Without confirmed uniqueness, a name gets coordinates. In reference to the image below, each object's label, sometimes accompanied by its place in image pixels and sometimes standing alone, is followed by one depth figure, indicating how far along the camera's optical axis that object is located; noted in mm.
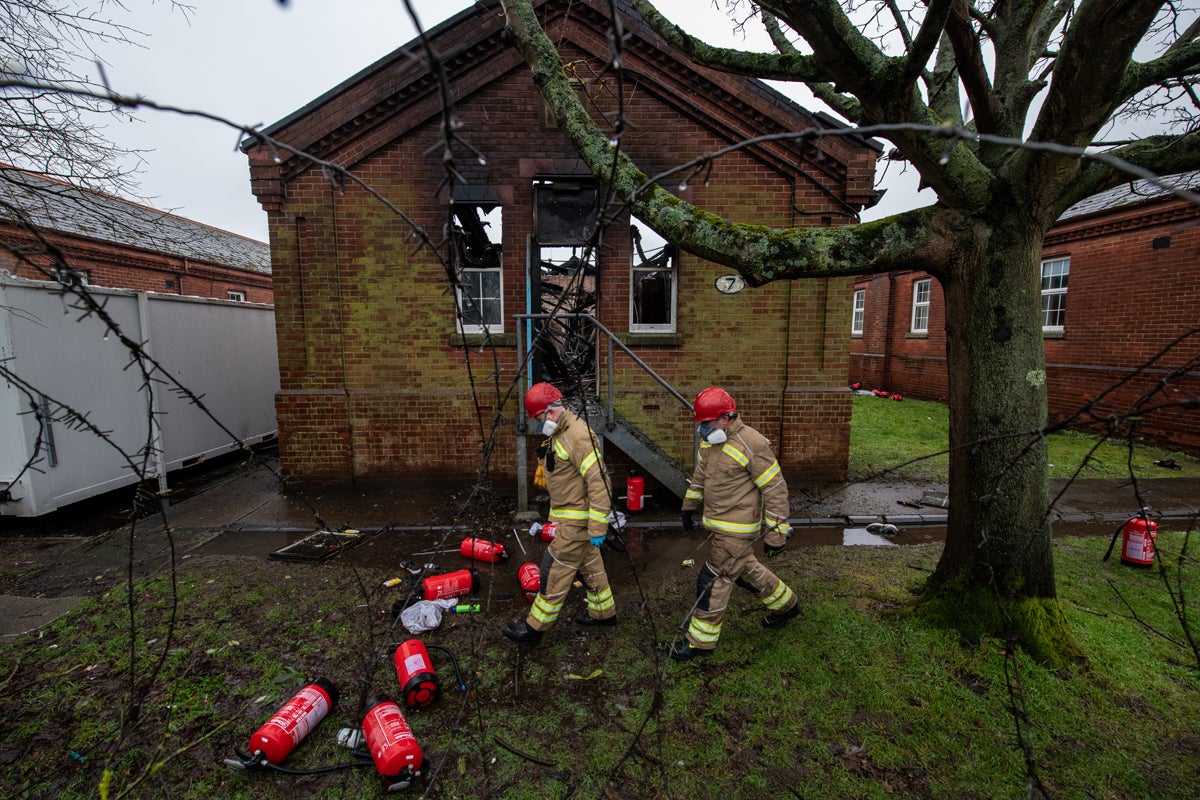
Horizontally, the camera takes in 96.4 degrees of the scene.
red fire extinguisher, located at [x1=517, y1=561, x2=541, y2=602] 4569
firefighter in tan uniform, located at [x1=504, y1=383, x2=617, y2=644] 3779
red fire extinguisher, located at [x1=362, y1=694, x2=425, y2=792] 2656
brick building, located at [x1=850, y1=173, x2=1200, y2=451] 9359
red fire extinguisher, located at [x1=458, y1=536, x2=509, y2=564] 5062
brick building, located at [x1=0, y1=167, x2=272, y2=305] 14258
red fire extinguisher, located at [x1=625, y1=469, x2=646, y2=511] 6668
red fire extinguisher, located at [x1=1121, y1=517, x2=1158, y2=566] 4887
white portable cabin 5758
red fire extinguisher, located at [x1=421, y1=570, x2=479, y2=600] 4336
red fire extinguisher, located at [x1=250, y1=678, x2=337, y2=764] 2801
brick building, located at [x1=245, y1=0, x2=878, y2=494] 7141
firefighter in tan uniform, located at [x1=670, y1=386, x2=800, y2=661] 3650
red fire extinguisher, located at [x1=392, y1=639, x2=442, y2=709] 3186
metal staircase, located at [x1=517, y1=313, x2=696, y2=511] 6465
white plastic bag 3982
